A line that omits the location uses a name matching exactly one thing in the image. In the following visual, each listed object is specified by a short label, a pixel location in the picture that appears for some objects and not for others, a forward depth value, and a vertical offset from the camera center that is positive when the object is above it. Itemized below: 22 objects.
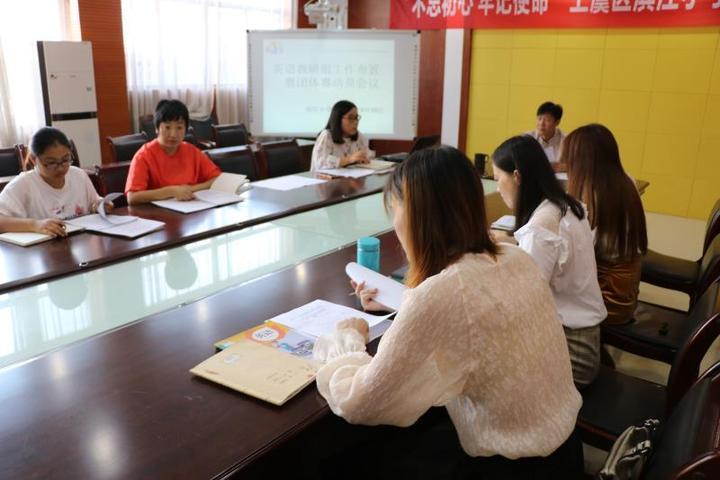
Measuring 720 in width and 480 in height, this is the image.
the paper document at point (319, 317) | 1.47 -0.57
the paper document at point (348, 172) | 3.48 -0.49
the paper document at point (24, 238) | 2.03 -0.52
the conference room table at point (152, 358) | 1.01 -0.59
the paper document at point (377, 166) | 3.67 -0.48
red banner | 4.84 +0.65
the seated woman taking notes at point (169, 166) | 2.73 -0.39
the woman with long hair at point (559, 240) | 1.66 -0.40
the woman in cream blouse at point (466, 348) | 1.04 -0.44
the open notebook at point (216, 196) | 2.61 -0.50
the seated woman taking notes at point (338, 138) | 3.81 -0.33
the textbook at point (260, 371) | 1.18 -0.57
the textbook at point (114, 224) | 2.20 -0.52
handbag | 1.12 -0.67
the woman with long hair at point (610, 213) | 2.01 -0.39
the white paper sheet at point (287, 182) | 3.13 -0.51
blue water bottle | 1.94 -0.52
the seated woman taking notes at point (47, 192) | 2.14 -0.43
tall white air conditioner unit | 4.60 -0.09
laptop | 4.09 -0.38
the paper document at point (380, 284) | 1.61 -0.54
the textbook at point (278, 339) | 1.36 -0.57
